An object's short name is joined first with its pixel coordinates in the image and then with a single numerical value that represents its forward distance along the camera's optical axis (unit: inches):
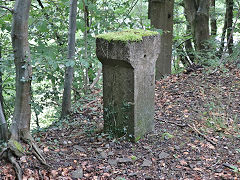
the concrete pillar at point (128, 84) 163.8
